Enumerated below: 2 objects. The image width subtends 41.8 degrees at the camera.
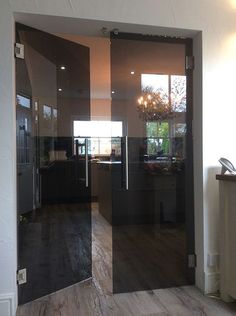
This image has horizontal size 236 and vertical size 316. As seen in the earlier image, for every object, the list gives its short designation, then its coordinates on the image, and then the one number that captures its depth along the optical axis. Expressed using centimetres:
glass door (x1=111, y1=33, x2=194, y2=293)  271
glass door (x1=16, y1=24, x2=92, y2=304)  246
